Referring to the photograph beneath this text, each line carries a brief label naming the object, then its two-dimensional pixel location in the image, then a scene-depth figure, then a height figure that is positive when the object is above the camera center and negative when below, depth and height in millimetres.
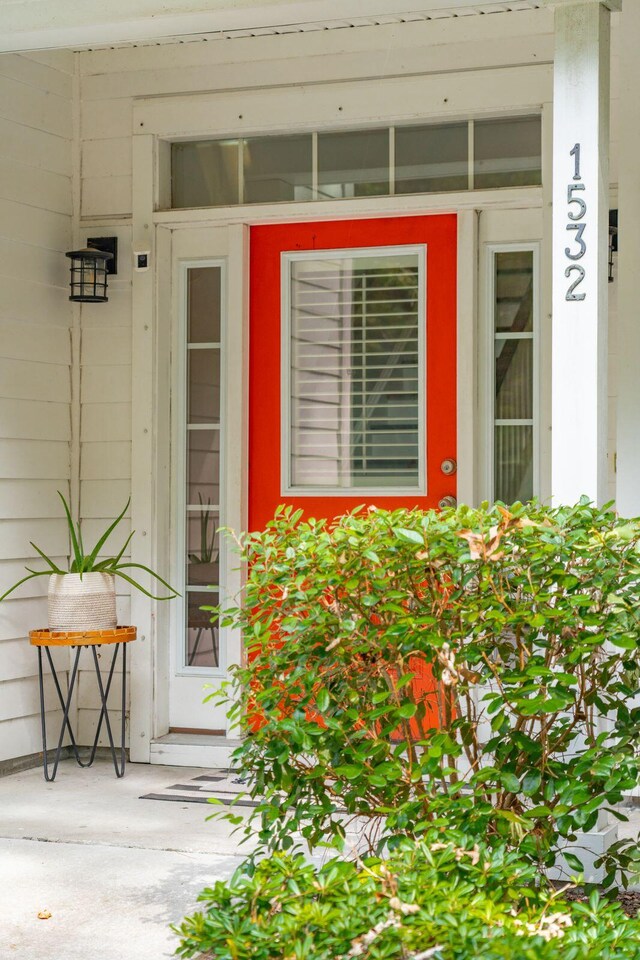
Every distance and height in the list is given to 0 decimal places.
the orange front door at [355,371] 4633 +330
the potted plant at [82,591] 4574 -561
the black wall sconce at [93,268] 4887 +777
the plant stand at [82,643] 4543 -760
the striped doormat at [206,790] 4234 -1275
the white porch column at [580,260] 2994 +500
